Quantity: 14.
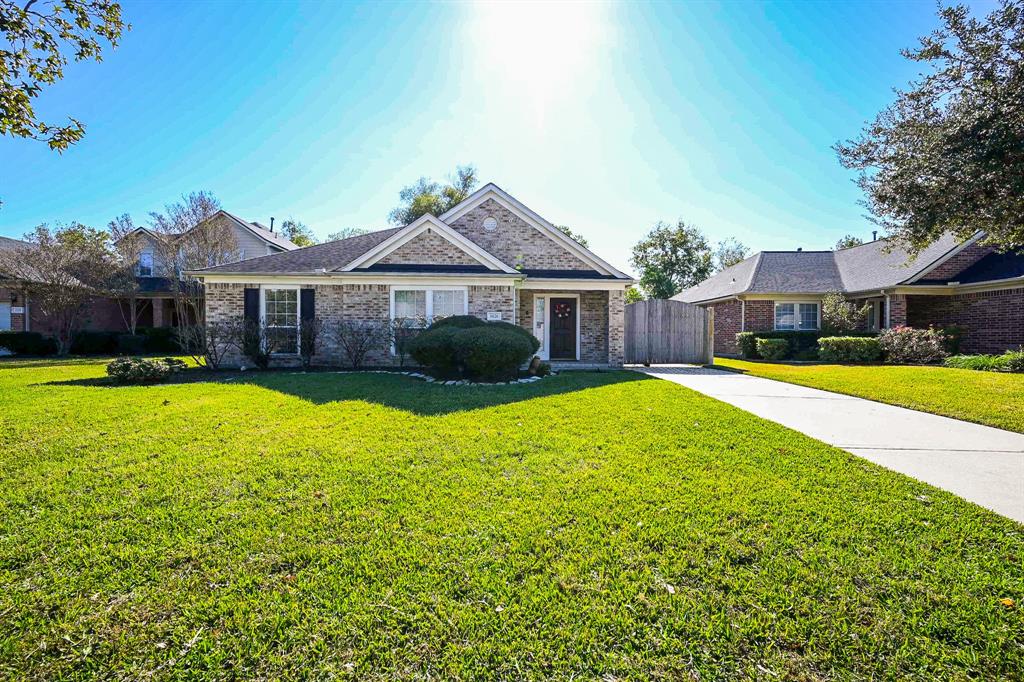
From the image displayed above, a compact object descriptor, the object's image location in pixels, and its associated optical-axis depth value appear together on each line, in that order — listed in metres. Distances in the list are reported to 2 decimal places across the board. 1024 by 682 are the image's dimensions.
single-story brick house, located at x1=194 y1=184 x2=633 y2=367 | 13.73
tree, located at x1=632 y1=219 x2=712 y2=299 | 44.75
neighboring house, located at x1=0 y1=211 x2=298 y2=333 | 21.09
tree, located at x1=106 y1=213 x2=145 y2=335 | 21.83
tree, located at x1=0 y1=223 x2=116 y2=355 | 19.25
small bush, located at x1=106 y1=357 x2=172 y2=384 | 9.96
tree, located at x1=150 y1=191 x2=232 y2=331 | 23.31
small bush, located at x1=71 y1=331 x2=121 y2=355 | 20.81
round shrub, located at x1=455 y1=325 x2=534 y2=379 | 10.18
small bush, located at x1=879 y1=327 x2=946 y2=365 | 15.80
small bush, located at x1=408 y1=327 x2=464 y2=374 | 10.46
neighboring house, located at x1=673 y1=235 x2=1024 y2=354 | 16.30
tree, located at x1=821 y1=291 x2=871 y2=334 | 18.72
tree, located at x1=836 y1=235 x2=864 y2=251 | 51.75
